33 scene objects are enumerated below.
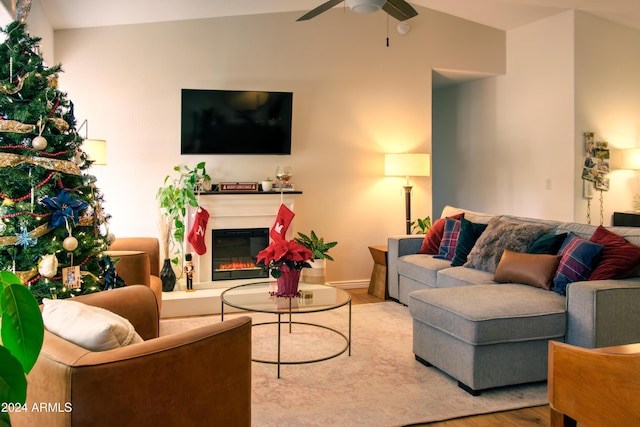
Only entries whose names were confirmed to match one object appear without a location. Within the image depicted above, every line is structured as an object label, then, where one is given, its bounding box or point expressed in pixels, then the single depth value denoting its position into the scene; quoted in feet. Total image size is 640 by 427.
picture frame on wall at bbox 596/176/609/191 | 18.90
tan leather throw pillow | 11.52
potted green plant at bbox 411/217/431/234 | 19.90
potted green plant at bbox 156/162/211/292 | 16.85
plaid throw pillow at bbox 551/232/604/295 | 10.89
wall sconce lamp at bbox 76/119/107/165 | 14.89
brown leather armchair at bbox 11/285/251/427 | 5.22
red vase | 11.69
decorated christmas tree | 8.09
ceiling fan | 11.05
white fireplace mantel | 17.35
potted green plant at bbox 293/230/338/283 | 17.80
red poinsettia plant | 11.25
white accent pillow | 5.83
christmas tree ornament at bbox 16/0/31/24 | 9.16
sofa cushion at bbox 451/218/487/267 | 14.90
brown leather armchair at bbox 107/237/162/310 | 12.17
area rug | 9.09
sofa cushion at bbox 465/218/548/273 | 12.89
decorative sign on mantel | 17.79
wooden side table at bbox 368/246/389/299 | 17.76
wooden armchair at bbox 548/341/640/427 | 4.30
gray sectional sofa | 9.80
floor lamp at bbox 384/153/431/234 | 18.93
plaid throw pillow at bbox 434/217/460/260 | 15.79
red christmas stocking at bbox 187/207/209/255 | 16.93
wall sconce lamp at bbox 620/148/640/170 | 18.86
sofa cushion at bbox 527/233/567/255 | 12.23
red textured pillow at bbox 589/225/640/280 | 10.53
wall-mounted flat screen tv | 17.48
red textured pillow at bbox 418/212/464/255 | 16.61
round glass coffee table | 10.98
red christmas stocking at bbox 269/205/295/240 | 17.25
